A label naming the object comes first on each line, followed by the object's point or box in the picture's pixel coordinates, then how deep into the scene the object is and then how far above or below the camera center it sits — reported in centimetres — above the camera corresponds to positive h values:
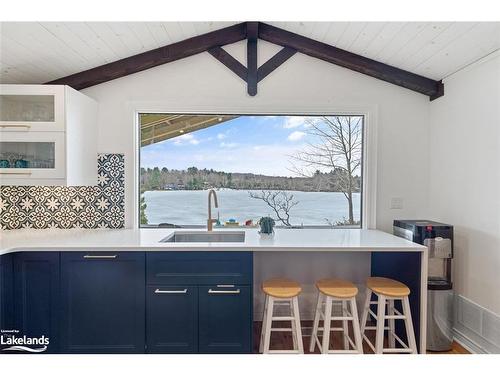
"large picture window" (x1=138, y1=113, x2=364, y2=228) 296 +11
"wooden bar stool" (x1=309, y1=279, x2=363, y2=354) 206 -75
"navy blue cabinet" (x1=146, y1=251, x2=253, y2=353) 210 -79
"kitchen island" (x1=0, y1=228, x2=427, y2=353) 209 -70
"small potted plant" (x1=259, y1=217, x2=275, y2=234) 255 -35
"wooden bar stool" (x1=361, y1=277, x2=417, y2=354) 206 -81
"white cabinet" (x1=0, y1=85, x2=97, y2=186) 231 +33
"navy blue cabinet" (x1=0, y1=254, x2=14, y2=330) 205 -73
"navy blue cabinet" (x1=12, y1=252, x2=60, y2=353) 208 -77
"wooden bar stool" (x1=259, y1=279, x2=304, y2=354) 205 -80
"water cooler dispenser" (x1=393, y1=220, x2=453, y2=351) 232 -75
